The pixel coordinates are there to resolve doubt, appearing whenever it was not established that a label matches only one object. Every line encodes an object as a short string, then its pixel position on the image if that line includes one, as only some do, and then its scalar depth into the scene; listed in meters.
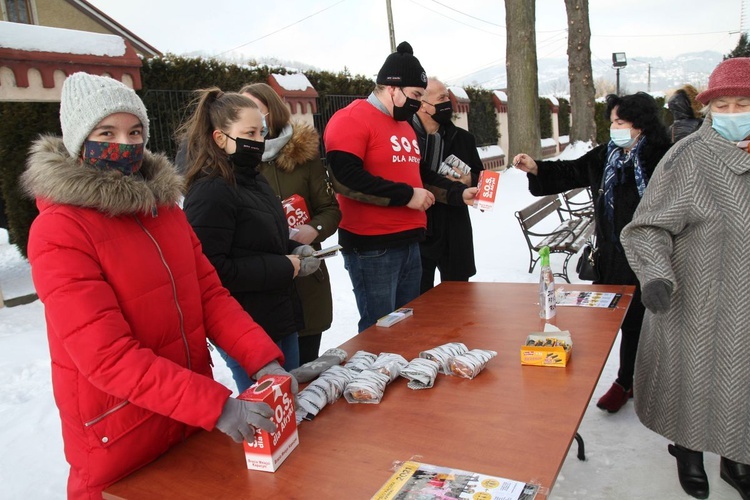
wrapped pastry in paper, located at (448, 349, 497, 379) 1.88
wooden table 1.36
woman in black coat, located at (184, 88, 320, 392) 2.05
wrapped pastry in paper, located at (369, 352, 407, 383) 1.88
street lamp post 16.77
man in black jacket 3.71
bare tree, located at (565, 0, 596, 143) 13.55
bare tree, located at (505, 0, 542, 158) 11.12
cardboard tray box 1.90
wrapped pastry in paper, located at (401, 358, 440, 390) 1.83
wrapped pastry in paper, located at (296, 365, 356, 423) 1.69
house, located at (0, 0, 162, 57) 20.21
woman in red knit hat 2.17
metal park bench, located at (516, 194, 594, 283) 5.65
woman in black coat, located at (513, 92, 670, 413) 3.01
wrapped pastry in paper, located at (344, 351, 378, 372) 1.95
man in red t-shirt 2.96
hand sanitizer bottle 2.39
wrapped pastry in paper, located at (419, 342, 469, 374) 1.94
